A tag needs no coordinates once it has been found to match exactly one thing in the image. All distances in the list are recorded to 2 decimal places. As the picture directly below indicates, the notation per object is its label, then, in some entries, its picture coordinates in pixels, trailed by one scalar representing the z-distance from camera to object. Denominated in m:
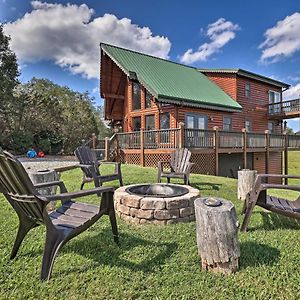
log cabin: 12.10
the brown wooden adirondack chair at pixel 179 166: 6.50
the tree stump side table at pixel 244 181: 5.96
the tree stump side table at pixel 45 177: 4.61
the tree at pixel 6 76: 18.62
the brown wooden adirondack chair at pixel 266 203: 3.46
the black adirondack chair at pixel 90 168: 5.73
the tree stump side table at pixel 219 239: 2.50
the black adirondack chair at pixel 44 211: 2.30
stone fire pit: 3.90
